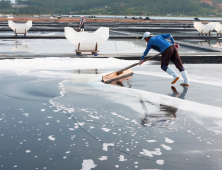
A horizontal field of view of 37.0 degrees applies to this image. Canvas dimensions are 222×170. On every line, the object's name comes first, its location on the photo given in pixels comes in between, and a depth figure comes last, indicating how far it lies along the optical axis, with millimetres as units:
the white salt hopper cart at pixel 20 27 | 22075
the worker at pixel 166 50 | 7734
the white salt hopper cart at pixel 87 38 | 12359
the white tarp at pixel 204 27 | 25598
